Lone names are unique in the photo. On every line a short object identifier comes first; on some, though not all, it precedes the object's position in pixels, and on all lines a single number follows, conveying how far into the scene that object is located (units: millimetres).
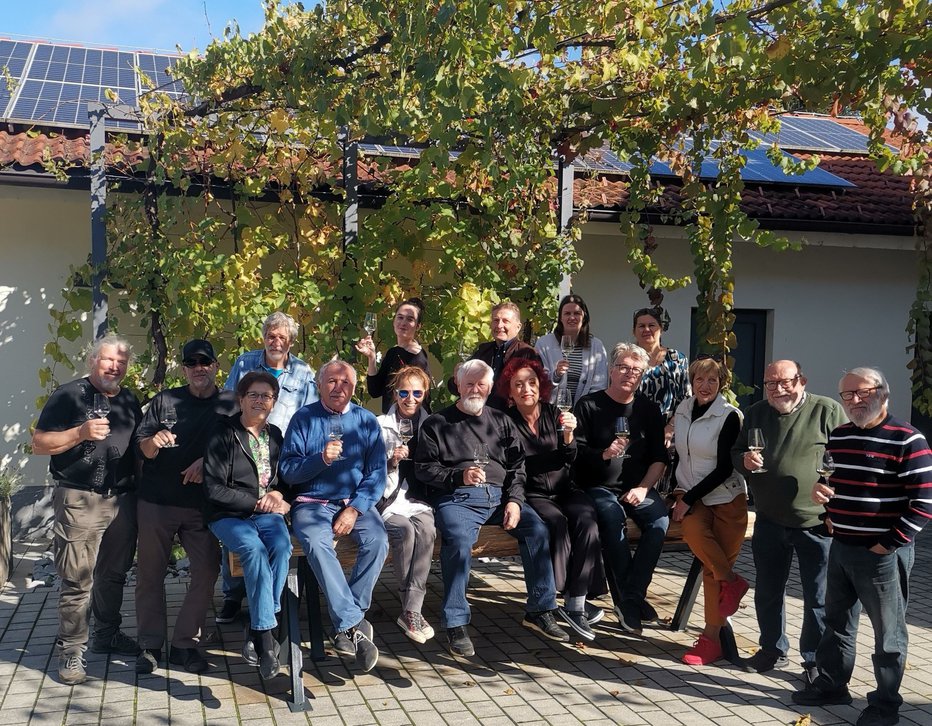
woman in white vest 5531
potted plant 6863
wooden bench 4918
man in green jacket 5125
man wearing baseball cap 5227
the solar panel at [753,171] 9797
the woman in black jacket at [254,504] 4930
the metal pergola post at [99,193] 7027
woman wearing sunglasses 5320
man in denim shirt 5926
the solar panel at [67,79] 8447
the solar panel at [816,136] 11828
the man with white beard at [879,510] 4512
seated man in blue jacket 5051
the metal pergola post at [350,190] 7570
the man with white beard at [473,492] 5406
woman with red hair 5574
